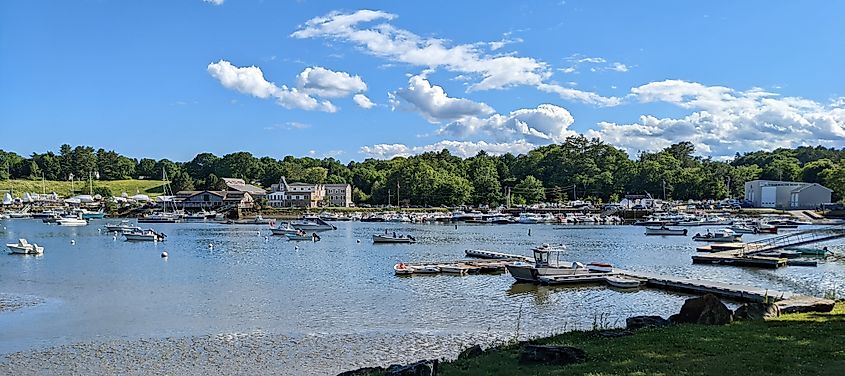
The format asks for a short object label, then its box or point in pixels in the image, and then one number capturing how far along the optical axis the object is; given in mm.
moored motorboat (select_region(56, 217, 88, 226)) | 120906
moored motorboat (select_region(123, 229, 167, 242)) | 78188
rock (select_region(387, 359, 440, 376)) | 11875
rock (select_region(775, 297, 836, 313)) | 21484
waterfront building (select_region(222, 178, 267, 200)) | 173625
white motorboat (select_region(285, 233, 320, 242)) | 79500
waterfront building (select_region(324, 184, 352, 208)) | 173750
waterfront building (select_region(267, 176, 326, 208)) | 169625
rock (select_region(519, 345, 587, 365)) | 12969
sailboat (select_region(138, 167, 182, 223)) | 134875
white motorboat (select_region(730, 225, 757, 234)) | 87750
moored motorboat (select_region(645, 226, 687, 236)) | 88375
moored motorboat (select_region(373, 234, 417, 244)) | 72938
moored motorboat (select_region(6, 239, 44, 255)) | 57594
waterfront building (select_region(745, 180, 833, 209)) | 133875
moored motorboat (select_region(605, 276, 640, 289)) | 35281
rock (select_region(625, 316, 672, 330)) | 17938
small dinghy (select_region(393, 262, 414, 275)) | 42344
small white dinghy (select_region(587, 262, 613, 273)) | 39672
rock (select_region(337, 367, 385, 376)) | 14100
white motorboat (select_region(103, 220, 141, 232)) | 86081
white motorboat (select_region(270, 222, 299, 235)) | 87875
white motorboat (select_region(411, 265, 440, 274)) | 42375
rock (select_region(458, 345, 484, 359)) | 15469
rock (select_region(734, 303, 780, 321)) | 18469
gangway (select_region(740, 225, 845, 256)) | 48469
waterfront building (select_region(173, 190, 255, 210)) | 164675
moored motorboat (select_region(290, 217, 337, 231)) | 100688
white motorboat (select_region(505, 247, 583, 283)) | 37188
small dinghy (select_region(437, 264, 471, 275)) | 42750
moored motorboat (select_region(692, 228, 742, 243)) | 70619
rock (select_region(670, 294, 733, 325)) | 17719
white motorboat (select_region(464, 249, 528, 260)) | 51875
